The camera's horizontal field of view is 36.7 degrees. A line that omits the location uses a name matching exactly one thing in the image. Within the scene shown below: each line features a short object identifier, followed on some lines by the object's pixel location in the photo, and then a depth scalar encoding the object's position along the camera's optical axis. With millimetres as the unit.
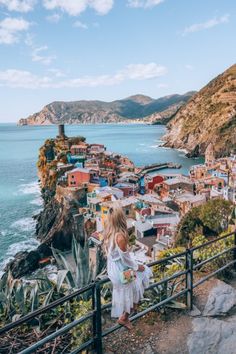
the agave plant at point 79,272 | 4933
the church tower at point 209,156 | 71512
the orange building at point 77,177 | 45016
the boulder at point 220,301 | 4637
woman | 3281
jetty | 69625
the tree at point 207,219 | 20656
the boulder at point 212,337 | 3844
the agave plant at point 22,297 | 4520
